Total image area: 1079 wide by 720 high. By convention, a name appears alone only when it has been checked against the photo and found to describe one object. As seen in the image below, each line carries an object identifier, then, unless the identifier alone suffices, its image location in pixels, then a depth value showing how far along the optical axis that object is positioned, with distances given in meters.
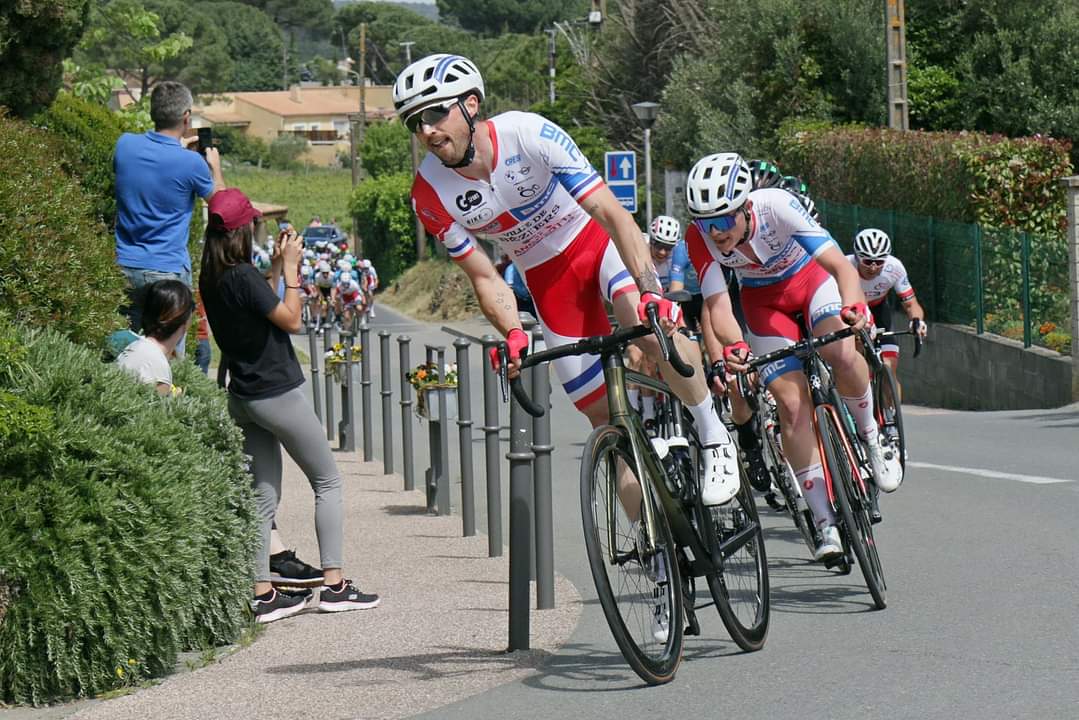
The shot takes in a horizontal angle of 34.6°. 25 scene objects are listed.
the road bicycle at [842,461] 7.48
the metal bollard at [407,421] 13.59
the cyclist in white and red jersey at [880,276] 12.72
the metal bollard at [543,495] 8.05
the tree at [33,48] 10.74
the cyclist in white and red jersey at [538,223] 6.57
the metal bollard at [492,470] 10.22
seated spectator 7.88
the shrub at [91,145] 11.44
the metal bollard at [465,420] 10.84
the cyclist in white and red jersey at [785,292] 7.78
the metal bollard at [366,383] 15.59
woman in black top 8.07
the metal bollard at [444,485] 12.37
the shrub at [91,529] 6.48
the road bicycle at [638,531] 5.98
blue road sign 30.52
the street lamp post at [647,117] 33.38
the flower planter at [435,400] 13.08
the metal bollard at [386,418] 15.04
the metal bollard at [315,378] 18.91
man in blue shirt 9.53
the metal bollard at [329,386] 18.11
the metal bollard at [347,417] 17.33
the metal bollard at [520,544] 6.83
